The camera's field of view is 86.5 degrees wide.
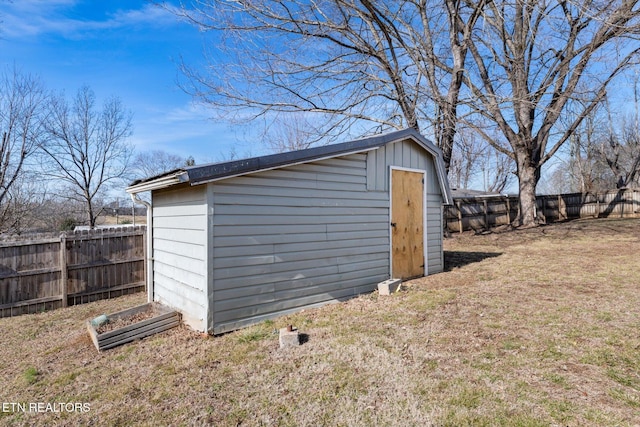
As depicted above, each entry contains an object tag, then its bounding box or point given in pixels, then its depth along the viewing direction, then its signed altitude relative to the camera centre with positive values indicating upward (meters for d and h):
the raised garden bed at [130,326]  3.80 -1.39
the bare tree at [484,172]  27.70 +3.38
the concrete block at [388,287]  5.32 -1.20
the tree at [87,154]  18.17 +3.51
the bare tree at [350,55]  9.05 +4.50
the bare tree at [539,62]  9.27 +4.73
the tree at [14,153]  12.65 +2.45
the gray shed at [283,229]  3.98 -0.24
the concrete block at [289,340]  3.56 -1.34
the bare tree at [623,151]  19.50 +3.71
